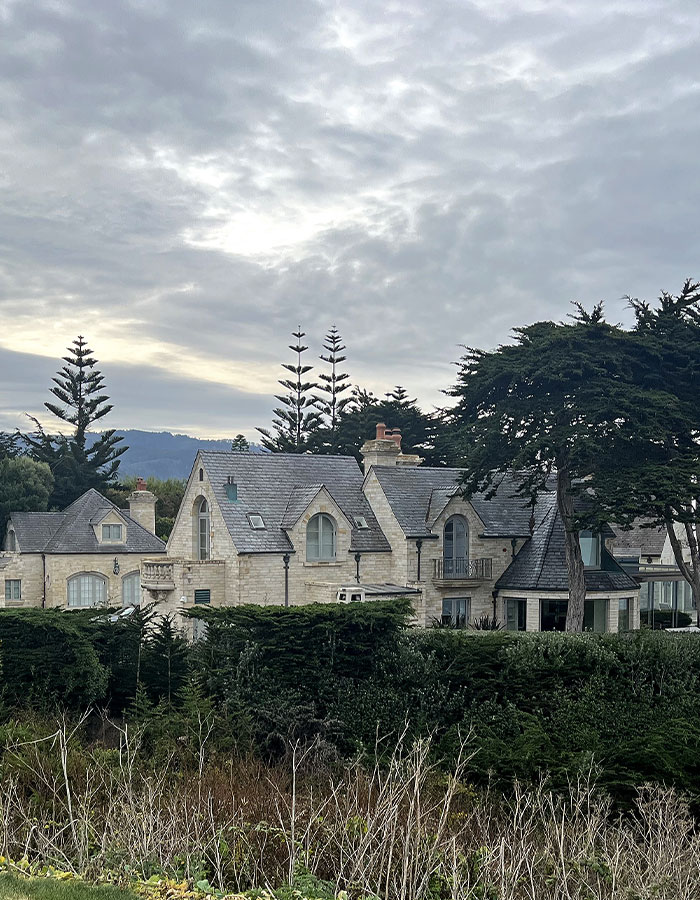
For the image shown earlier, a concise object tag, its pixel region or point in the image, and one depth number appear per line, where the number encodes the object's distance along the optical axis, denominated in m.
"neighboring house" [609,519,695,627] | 35.56
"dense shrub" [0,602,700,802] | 18.77
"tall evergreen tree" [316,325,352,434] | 67.62
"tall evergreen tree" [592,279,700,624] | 26.84
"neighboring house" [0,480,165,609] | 40.47
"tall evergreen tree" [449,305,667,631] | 27.89
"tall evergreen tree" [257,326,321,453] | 66.62
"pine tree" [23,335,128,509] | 59.69
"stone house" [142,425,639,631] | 28.64
